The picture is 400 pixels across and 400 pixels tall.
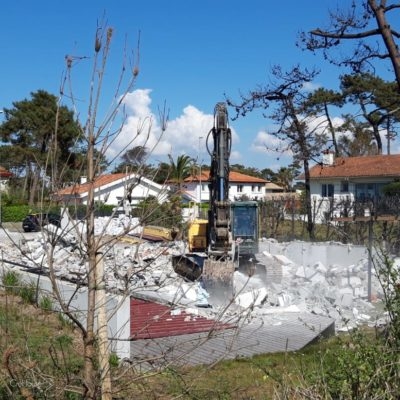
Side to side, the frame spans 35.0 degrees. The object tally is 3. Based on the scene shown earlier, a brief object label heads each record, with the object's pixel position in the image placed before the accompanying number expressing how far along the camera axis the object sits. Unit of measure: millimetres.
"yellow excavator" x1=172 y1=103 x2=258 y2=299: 14641
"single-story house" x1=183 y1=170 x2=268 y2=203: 86625
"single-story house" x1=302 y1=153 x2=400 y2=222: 49531
